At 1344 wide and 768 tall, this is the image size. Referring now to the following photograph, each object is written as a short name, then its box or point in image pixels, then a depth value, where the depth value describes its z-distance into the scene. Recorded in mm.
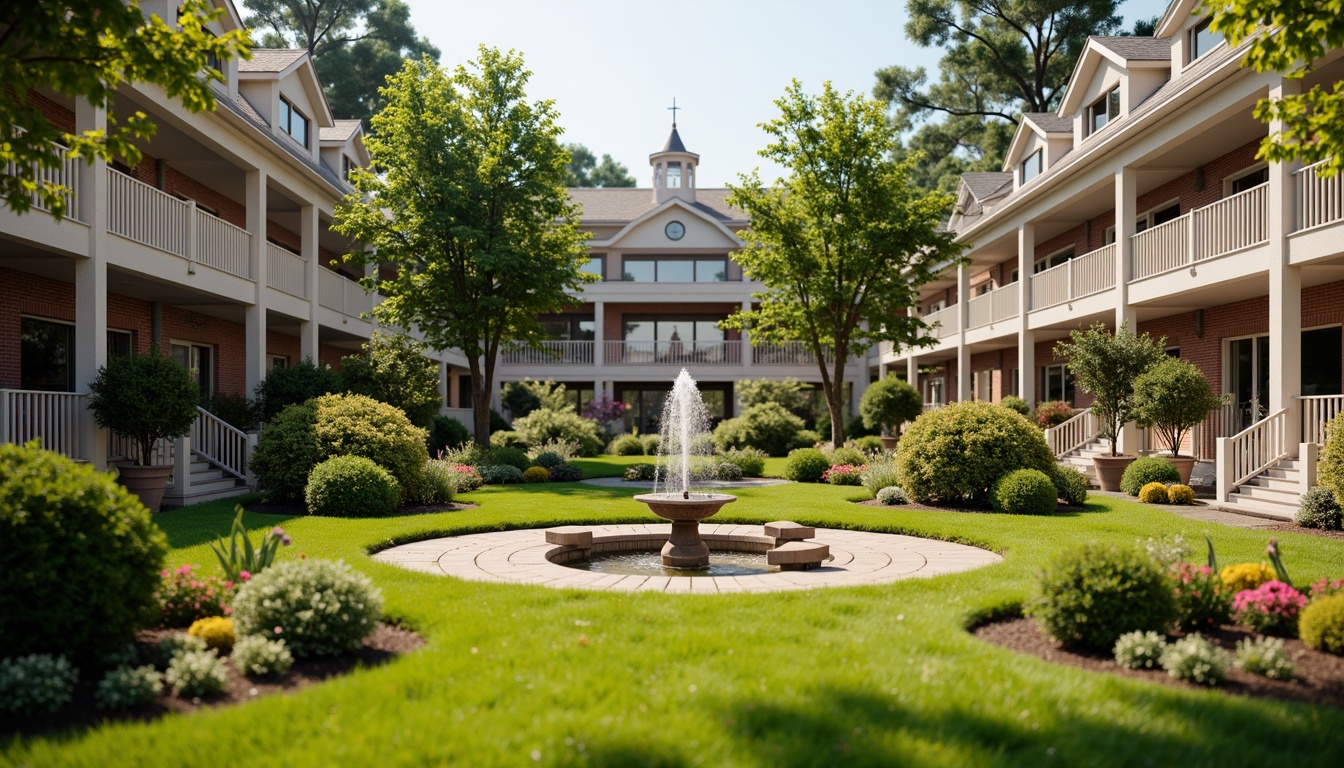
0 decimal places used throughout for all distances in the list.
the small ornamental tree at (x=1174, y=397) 14586
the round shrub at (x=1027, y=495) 12758
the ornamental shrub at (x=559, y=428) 26828
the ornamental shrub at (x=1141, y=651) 5023
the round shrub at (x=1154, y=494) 14055
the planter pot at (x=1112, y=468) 16312
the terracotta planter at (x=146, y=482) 12320
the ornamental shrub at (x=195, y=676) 4422
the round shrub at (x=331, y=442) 13164
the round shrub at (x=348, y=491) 12250
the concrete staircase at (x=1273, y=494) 12086
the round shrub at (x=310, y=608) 5004
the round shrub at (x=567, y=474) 19781
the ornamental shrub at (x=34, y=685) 4109
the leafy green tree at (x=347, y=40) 42406
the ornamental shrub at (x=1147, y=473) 14703
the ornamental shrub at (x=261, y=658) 4734
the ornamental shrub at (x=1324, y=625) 5180
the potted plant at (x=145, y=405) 11922
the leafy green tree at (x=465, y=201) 19828
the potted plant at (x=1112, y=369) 15680
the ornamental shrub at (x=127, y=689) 4234
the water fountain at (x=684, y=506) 8969
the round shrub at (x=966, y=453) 13617
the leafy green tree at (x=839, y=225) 19906
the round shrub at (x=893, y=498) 14406
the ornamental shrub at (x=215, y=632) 5180
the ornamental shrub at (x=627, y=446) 28719
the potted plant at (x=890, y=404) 25141
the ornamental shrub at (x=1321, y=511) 10812
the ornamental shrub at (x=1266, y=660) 4809
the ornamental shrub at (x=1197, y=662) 4715
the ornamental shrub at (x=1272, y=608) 5633
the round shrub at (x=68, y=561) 4465
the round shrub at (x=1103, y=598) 5250
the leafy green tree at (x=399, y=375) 19250
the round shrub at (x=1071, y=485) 13641
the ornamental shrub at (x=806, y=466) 19188
